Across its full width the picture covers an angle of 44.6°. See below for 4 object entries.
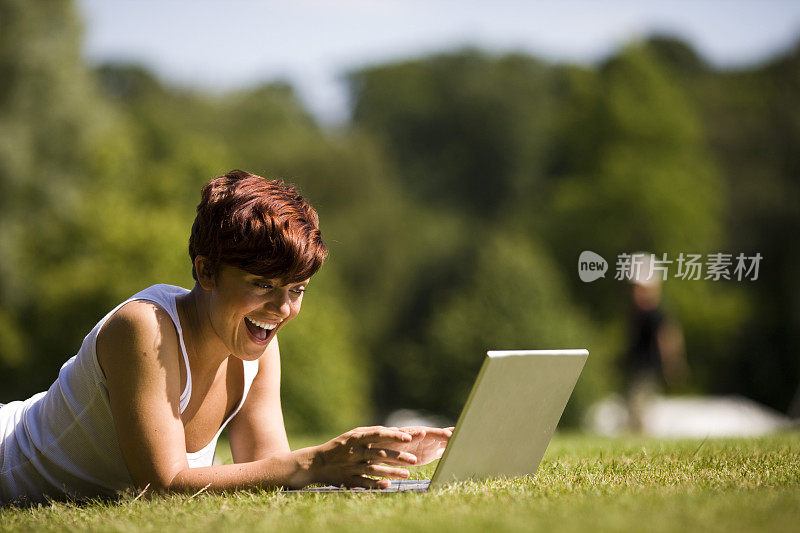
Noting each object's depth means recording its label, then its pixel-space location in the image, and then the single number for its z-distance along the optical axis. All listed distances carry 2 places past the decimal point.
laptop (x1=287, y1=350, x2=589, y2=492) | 3.32
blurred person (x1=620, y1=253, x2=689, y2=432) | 14.94
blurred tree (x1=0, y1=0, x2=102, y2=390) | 25.75
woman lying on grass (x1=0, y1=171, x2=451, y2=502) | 3.53
